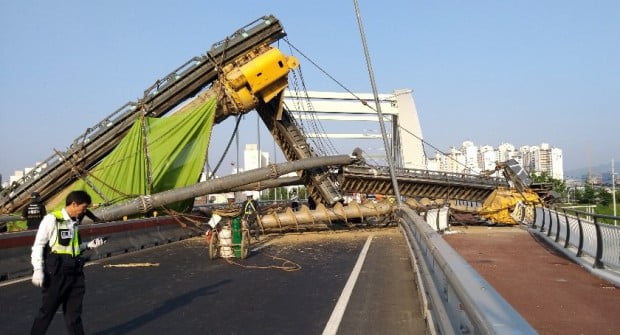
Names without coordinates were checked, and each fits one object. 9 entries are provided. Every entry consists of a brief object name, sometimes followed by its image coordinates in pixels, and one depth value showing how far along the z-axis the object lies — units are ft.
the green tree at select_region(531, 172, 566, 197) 280.10
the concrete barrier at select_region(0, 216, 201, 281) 41.39
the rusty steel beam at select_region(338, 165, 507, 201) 93.09
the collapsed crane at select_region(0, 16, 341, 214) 76.02
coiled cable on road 43.68
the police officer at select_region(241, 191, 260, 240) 64.18
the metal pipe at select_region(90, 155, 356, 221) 67.56
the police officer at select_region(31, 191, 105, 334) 19.43
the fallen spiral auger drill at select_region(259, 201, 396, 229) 76.23
